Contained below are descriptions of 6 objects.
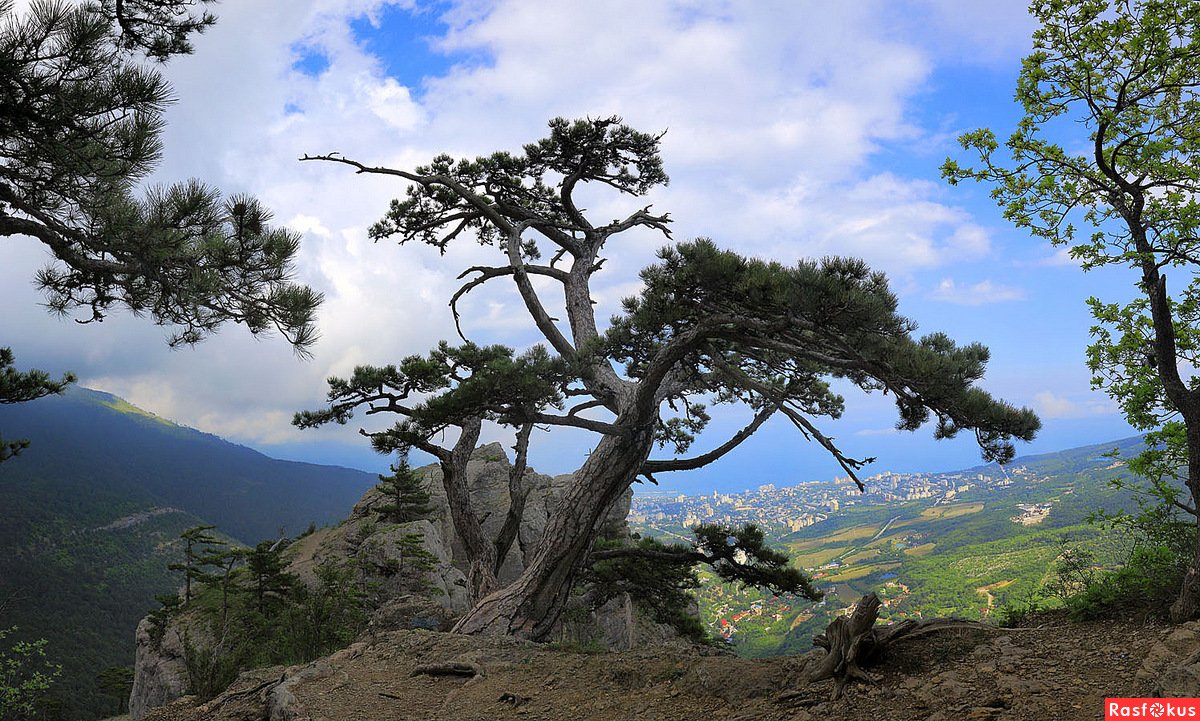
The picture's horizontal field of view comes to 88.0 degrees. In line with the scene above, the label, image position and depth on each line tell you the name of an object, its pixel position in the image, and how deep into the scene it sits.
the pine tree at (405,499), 18.64
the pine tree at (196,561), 17.98
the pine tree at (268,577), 17.02
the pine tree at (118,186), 5.15
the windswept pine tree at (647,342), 4.96
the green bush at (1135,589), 4.29
